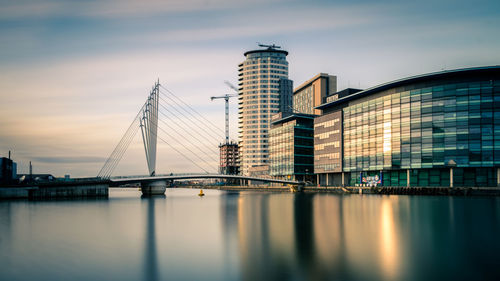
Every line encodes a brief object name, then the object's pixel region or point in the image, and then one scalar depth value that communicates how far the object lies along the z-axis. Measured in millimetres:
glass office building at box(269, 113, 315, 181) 168750
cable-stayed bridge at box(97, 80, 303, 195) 102000
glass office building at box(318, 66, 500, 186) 97750
